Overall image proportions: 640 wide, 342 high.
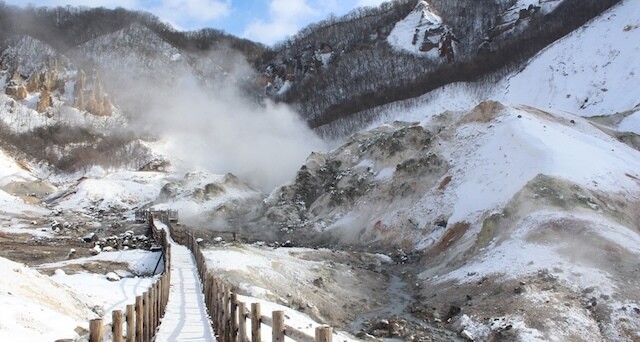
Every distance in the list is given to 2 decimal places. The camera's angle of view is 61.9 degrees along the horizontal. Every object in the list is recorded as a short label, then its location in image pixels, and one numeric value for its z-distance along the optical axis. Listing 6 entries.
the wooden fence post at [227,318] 12.16
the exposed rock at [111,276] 24.04
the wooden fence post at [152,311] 12.92
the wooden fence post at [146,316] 11.88
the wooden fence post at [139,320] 11.01
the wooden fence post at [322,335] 6.81
